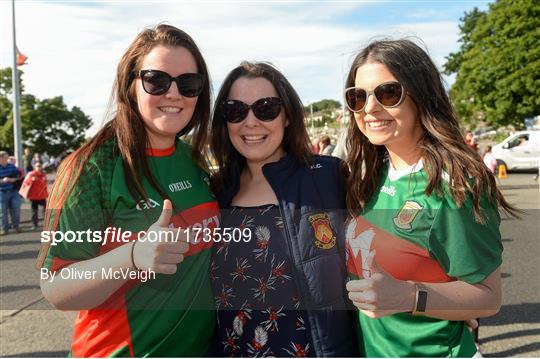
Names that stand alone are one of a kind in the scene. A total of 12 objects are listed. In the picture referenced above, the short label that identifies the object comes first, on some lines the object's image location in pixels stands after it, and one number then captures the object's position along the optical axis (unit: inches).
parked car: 737.0
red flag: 704.5
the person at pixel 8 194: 423.8
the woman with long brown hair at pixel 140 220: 70.7
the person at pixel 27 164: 824.9
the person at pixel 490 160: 540.5
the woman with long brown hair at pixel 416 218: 69.5
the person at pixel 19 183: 444.2
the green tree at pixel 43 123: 1809.8
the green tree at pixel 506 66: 1088.8
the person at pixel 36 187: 437.4
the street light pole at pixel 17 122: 695.0
